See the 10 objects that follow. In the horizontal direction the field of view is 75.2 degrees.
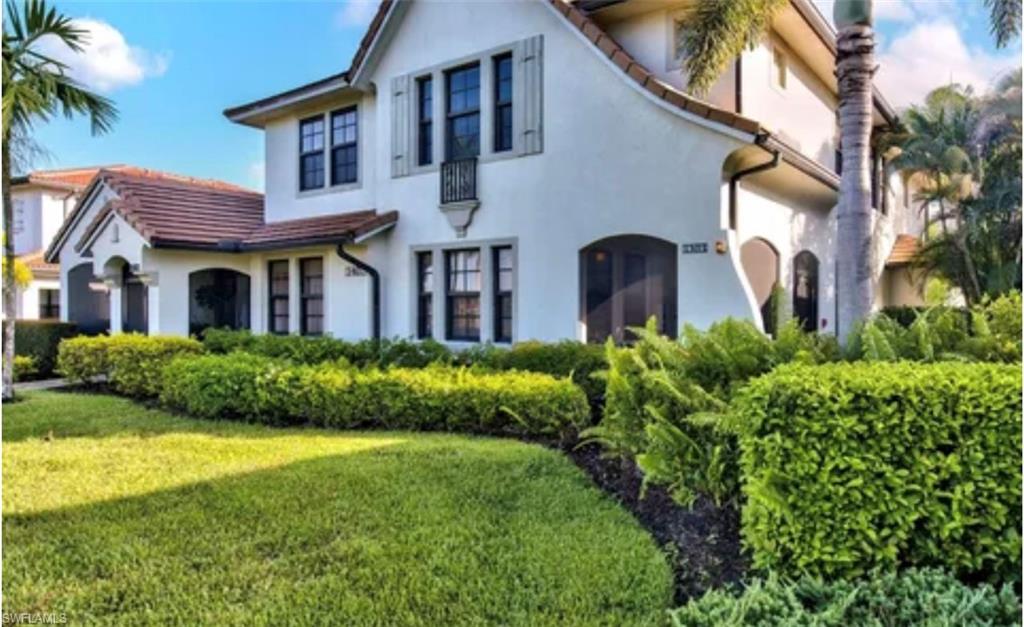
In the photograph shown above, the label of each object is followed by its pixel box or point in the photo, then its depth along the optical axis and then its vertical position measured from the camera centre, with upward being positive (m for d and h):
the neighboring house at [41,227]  26.86 +3.70
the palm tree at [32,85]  10.52 +3.85
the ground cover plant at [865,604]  3.16 -1.46
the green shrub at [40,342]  17.58 -0.77
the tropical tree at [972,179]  17.98 +3.72
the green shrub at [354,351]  12.16 -0.74
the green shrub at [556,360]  10.17 -0.81
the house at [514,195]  11.08 +2.37
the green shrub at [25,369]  16.34 -1.39
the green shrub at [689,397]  4.96 -0.73
